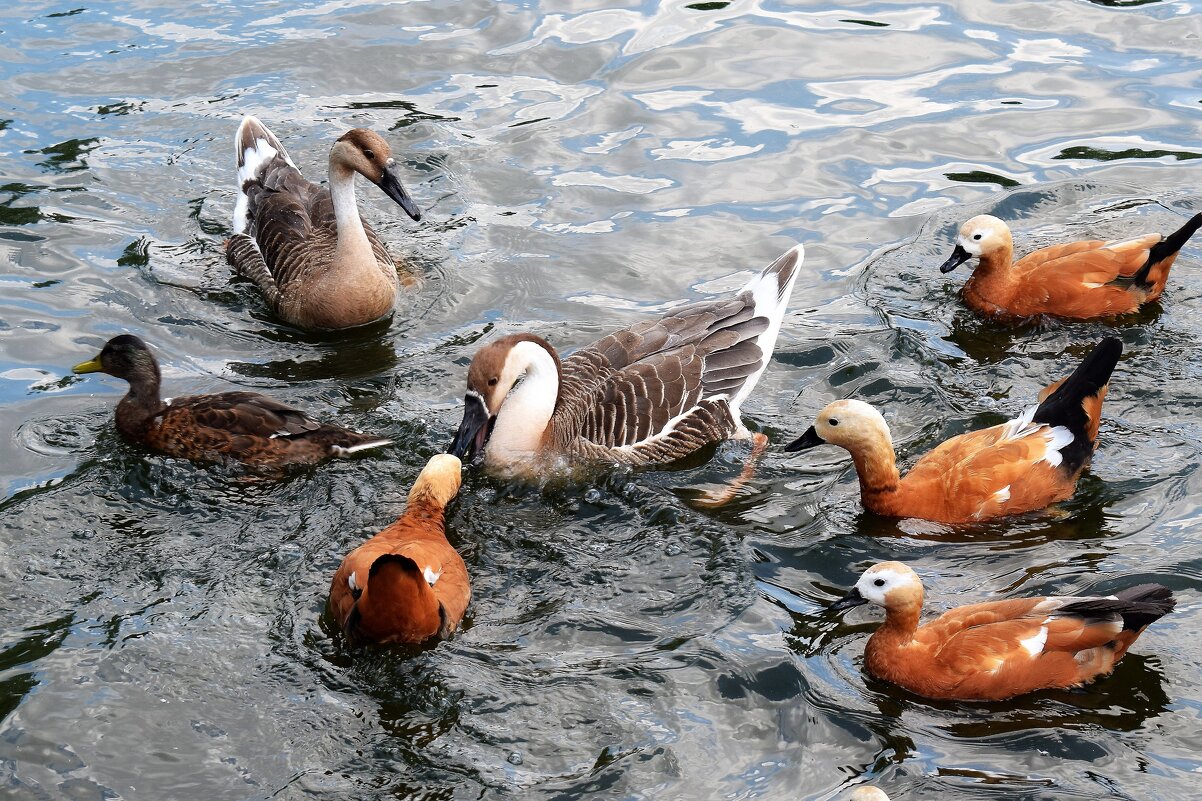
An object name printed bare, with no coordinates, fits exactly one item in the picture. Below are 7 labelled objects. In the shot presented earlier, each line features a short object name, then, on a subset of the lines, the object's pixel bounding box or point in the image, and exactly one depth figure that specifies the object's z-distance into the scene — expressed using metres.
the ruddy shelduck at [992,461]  7.37
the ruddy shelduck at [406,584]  5.97
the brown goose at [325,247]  9.69
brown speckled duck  7.84
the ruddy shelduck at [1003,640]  6.02
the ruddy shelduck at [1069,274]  9.21
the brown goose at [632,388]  7.99
